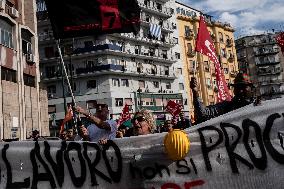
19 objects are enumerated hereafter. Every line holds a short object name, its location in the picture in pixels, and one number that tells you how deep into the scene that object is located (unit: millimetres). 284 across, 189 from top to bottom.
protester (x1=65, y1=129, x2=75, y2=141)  10689
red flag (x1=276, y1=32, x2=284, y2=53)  11016
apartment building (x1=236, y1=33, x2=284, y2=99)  90312
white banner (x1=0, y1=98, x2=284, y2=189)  4348
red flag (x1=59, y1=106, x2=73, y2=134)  11336
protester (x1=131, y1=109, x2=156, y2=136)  5027
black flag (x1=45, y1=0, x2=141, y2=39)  6734
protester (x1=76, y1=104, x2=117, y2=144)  5406
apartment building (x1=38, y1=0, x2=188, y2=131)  49500
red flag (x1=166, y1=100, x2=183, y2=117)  22853
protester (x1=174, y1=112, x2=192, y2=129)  9117
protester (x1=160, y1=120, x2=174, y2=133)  9039
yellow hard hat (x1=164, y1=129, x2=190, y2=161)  4199
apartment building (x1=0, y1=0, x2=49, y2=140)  25031
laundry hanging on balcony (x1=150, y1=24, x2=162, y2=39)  57062
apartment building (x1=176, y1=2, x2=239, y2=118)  63625
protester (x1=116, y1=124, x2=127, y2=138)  7984
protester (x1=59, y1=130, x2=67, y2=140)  10945
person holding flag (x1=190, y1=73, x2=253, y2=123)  5047
